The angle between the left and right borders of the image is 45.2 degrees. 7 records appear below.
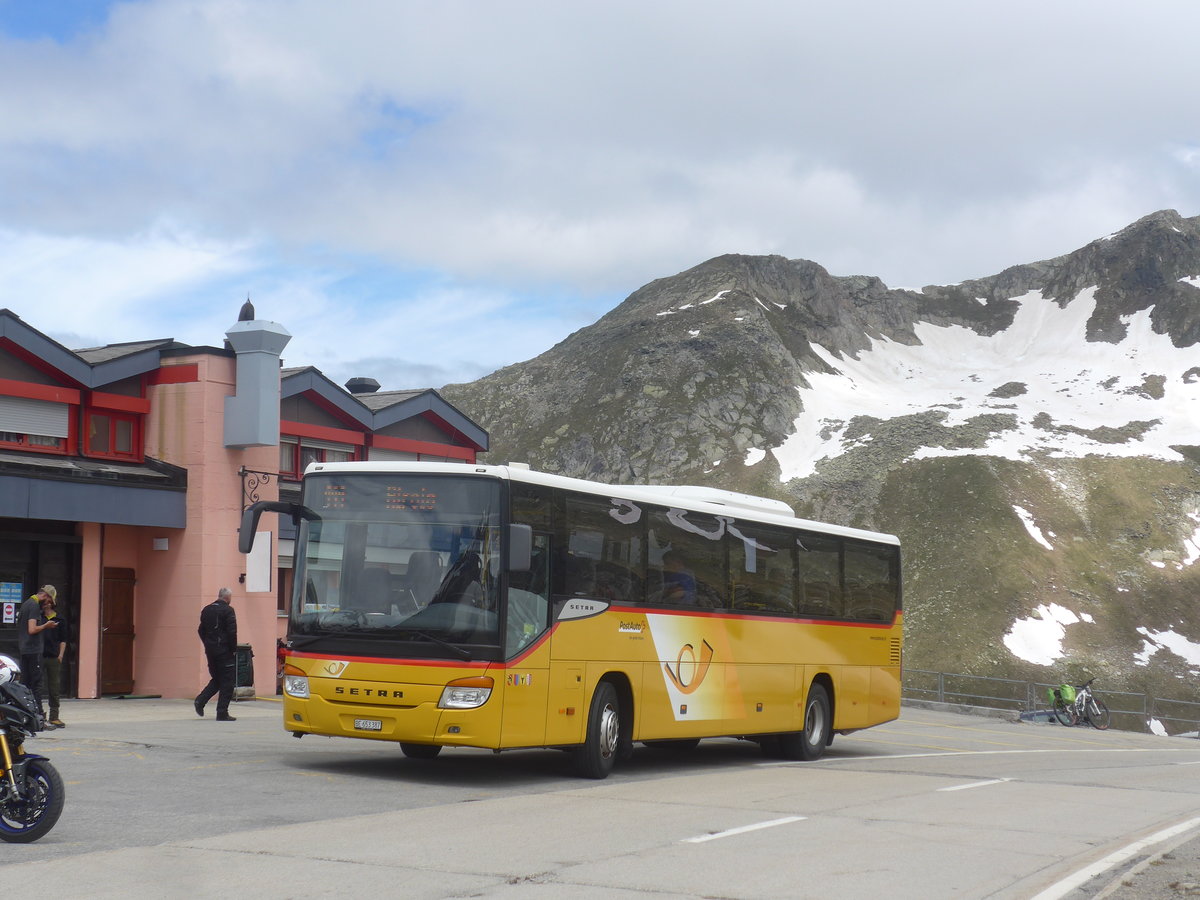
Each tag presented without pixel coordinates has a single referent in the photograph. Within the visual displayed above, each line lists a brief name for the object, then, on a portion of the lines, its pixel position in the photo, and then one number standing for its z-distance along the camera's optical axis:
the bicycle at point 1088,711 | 39.91
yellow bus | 13.46
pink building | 25.56
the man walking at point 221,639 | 20.03
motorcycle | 9.07
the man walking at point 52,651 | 18.67
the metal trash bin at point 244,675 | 25.98
